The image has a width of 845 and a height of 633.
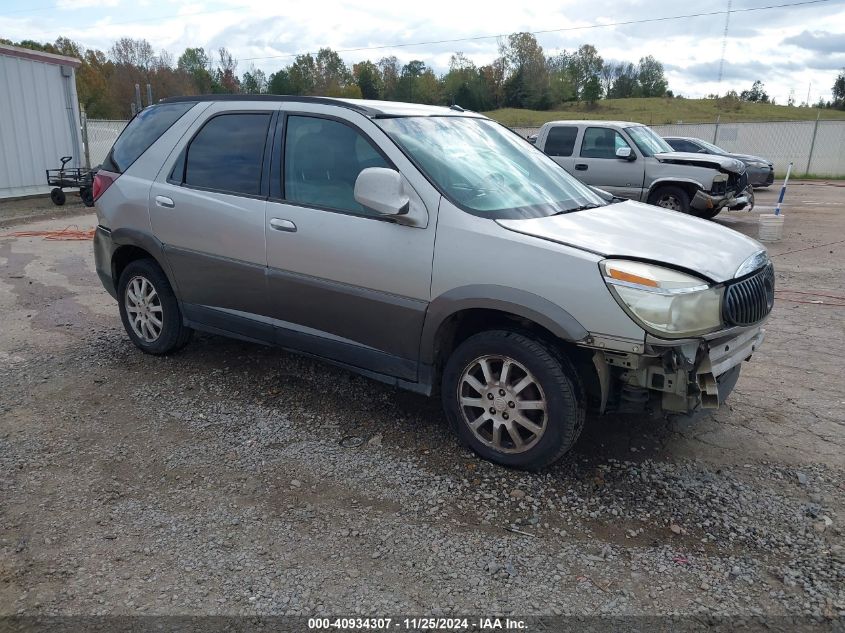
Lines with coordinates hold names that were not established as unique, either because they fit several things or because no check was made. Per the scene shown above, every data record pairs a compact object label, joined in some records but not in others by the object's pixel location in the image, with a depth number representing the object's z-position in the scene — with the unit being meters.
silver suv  3.30
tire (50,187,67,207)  15.60
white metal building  15.27
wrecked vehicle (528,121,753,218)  11.91
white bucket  11.34
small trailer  15.30
